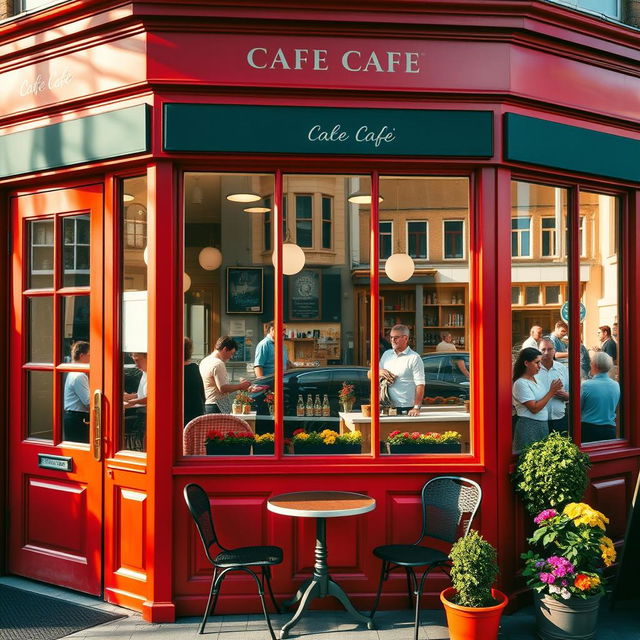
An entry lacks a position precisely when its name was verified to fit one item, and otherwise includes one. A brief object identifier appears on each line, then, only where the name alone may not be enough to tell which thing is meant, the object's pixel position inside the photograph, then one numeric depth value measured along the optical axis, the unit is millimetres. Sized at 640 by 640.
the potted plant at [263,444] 5059
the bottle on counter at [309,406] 5186
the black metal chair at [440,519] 4611
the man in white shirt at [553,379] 5418
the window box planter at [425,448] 5105
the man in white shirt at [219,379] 5219
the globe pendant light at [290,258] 5215
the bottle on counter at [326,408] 5214
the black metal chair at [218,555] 4344
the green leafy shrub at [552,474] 4656
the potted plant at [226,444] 5055
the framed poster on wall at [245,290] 5309
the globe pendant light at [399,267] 5387
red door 5262
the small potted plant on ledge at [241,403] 5254
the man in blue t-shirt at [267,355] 5215
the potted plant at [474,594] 4148
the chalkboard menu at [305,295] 5195
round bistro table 4375
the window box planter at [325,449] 5082
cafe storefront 4859
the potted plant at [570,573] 4340
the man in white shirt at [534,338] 5328
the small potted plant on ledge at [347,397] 5227
